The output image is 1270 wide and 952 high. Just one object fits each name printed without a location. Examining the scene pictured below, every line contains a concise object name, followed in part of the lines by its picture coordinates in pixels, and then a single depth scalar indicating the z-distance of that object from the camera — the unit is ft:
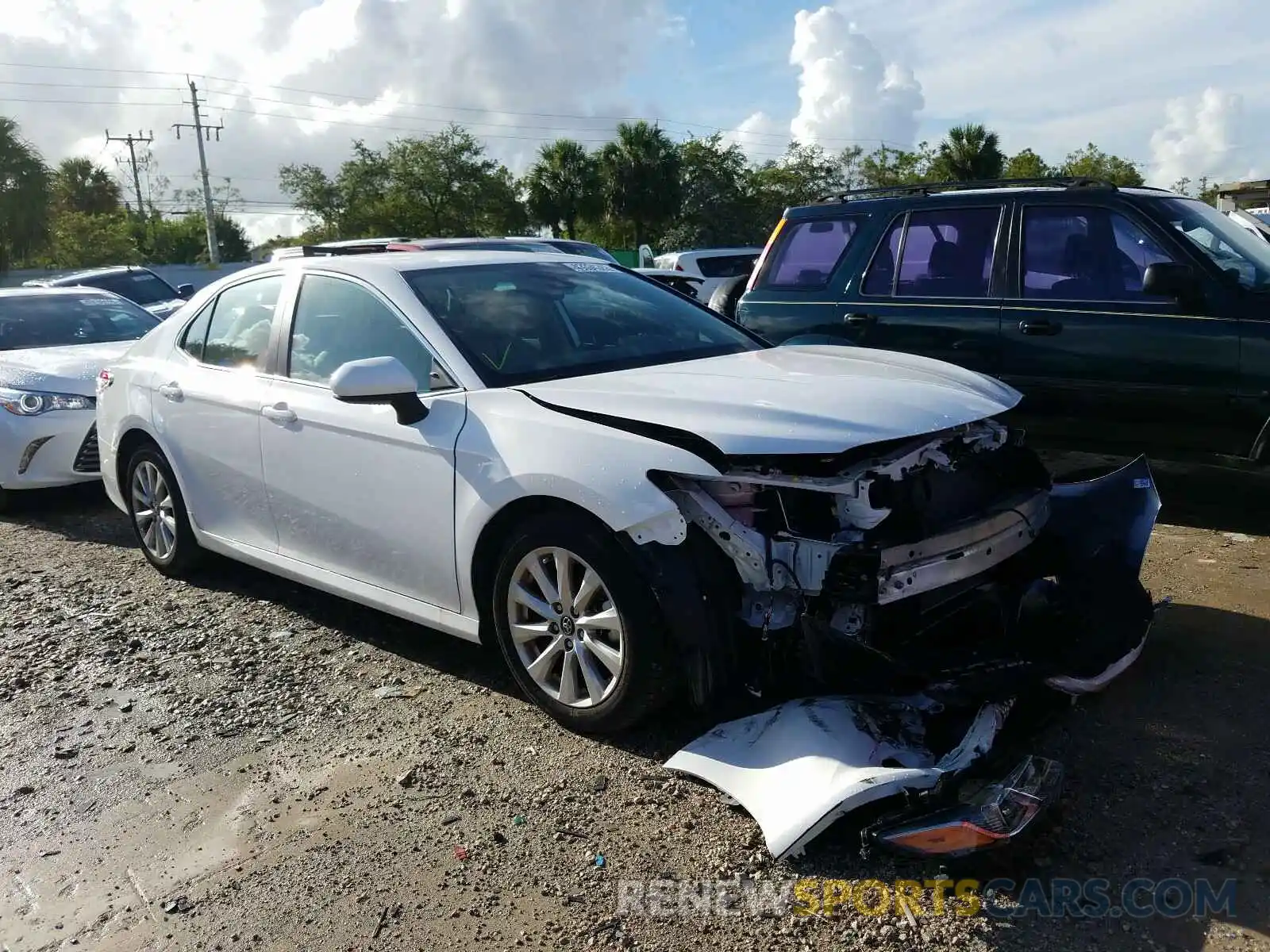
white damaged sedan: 10.11
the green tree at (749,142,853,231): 151.23
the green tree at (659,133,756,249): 145.18
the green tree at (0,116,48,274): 142.61
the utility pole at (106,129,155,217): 246.47
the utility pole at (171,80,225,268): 173.99
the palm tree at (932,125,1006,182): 130.21
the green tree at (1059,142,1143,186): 147.33
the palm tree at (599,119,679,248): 132.98
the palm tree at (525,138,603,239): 135.03
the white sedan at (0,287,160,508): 23.30
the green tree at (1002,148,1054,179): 145.18
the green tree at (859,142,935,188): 157.17
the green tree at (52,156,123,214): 233.96
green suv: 17.80
